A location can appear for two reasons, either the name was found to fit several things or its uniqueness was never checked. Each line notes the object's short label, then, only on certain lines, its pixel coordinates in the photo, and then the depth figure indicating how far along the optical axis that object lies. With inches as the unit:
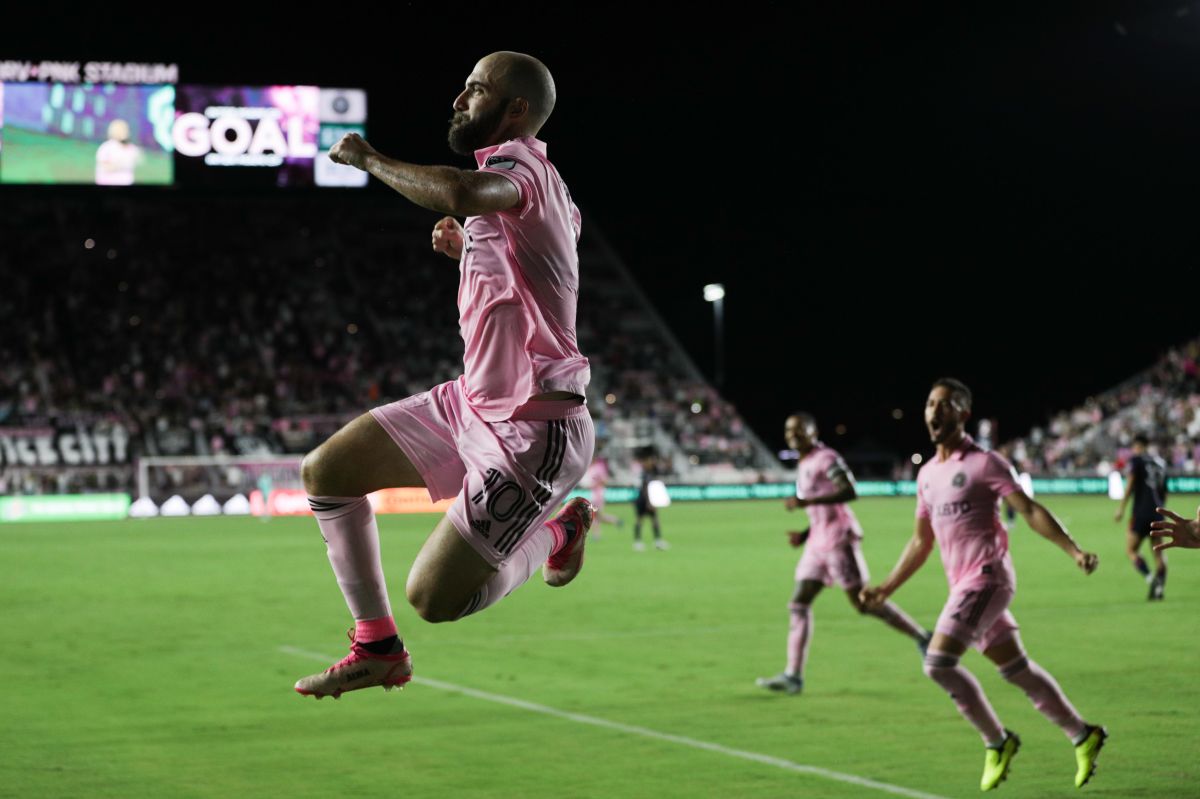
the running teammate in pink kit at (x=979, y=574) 386.0
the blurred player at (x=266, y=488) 1820.0
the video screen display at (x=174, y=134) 1862.7
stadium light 2796.0
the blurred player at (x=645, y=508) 1254.6
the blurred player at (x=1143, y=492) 858.1
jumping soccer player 206.7
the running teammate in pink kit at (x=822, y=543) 545.6
